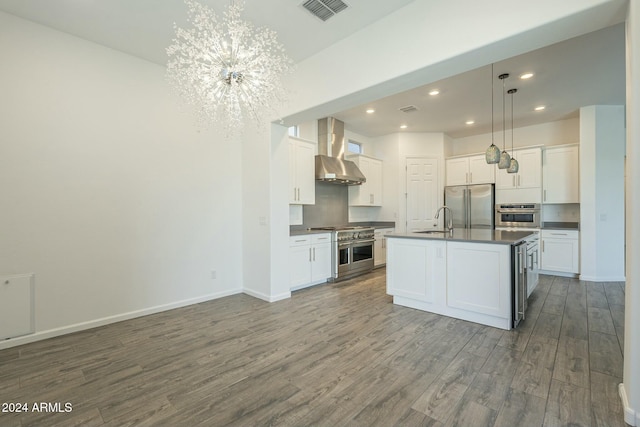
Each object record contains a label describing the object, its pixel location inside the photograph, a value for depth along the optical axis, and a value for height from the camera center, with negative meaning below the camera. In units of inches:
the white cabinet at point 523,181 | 228.7 +24.9
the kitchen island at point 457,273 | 119.6 -28.6
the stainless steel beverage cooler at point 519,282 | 119.3 -31.0
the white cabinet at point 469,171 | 249.9 +36.1
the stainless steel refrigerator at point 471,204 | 246.2 +6.1
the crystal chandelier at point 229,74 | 82.6 +42.5
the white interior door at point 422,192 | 265.3 +17.9
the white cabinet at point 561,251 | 210.2 -30.0
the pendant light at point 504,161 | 164.9 +28.8
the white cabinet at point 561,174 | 218.8 +28.4
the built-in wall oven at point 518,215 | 229.0 -3.3
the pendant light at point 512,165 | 177.3 +28.8
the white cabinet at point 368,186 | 254.5 +23.2
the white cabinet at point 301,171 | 194.1 +28.0
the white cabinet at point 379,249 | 243.0 -32.0
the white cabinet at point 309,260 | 179.8 -31.5
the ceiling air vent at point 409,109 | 203.0 +74.1
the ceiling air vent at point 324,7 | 103.6 +75.5
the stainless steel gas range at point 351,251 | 204.5 -29.7
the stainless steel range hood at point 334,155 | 214.5 +45.2
